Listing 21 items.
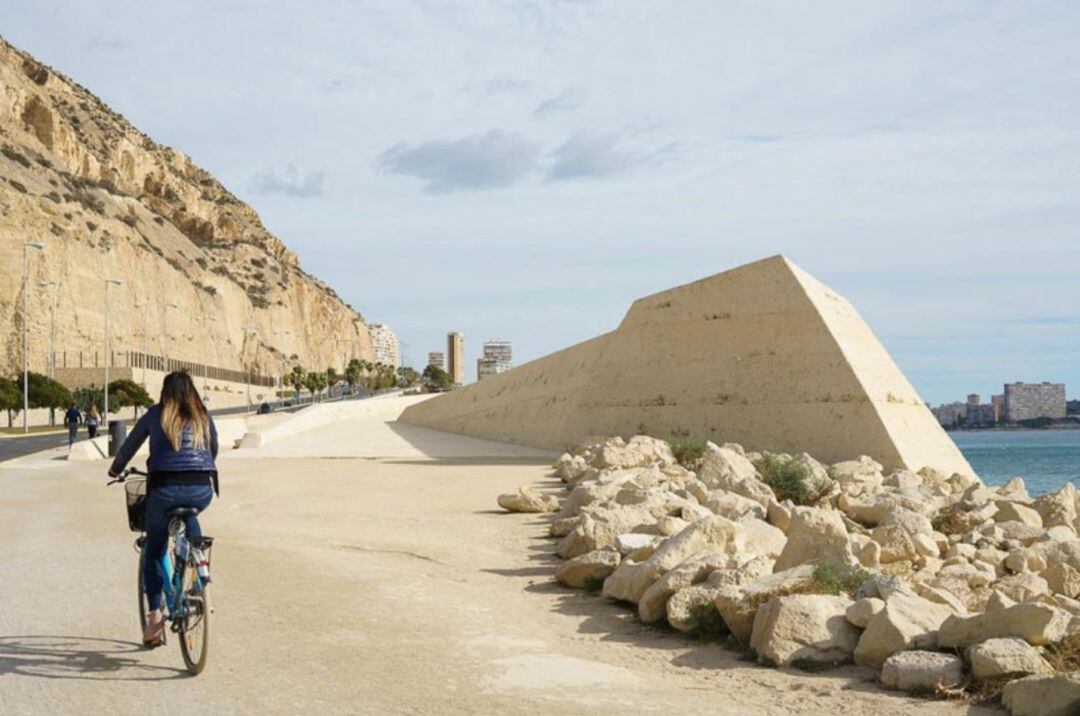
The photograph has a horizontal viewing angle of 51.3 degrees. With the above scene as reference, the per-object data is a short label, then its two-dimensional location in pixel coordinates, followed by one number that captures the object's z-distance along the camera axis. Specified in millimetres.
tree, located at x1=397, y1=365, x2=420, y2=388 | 193362
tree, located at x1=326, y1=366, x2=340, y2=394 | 124788
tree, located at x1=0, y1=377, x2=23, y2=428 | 57938
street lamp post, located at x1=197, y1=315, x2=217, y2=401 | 97456
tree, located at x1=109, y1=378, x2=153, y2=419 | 71438
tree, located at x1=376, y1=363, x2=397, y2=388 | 159800
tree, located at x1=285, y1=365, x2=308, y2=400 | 110250
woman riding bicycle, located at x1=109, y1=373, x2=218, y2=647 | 6742
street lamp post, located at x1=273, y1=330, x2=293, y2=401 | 114188
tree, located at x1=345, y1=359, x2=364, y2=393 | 130750
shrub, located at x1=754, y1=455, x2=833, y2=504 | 16109
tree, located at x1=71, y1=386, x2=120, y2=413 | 64512
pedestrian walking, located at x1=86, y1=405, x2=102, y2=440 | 35656
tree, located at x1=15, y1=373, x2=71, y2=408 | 62156
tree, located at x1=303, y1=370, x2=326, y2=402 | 111206
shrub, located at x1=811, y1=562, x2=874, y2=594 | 7684
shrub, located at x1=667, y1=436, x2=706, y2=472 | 21844
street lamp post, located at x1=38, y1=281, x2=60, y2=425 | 70412
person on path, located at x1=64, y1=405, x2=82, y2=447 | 34275
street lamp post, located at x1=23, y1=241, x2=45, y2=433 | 52312
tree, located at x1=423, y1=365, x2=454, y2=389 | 171675
